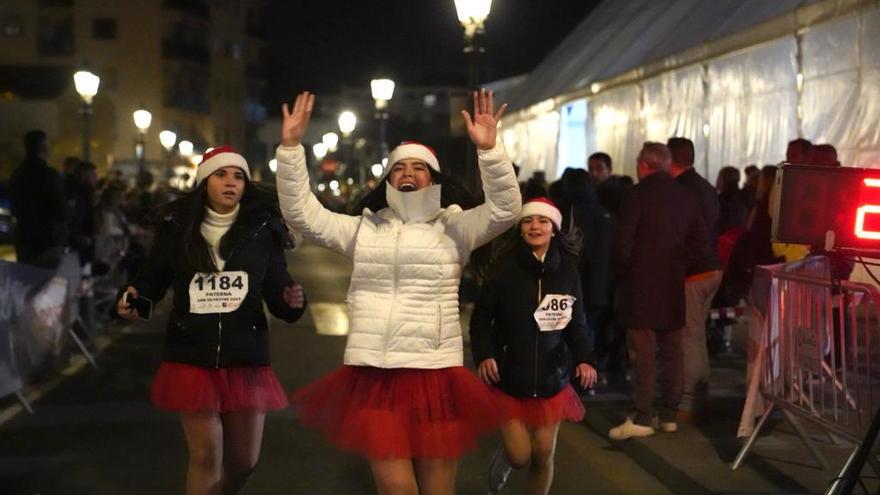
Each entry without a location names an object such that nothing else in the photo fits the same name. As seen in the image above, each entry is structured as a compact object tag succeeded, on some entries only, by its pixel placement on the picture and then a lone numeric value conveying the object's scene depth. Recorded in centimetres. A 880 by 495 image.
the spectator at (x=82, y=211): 1514
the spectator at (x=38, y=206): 1380
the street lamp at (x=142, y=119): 3509
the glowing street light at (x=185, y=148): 5523
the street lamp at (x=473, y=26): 1684
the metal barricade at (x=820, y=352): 707
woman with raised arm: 580
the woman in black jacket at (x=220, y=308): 635
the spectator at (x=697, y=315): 1020
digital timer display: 608
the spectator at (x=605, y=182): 1284
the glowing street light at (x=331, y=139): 5172
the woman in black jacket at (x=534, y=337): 685
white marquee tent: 1267
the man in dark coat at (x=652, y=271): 968
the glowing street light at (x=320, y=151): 7569
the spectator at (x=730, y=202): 1421
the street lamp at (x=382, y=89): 2724
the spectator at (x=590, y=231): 1169
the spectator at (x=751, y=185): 1389
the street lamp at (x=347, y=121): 3691
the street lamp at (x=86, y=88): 2566
